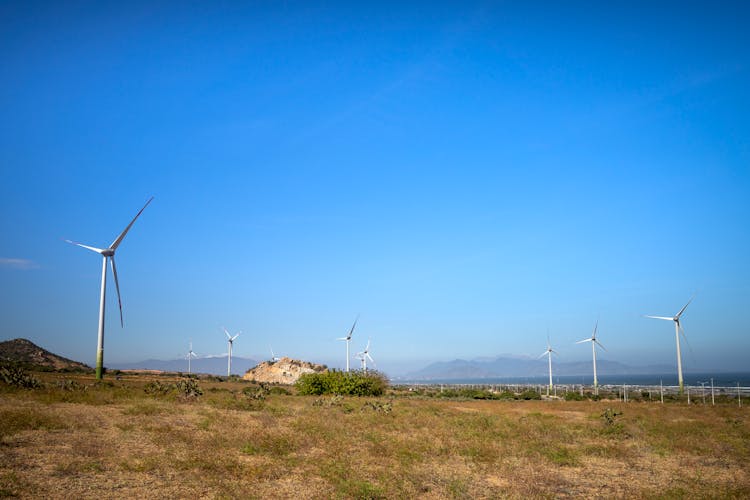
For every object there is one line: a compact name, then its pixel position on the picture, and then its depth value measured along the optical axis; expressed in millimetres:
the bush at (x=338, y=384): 49438
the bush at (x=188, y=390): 33812
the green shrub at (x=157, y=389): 34031
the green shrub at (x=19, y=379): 29500
